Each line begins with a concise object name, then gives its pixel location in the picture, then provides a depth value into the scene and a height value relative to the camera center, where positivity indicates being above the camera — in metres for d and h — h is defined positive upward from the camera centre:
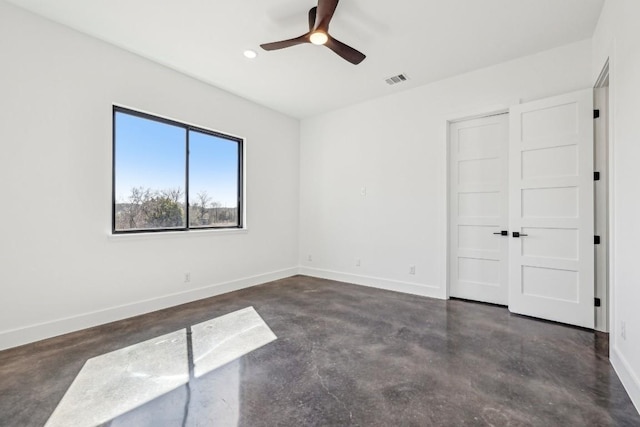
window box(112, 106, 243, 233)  3.34 +0.50
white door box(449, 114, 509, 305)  3.61 +0.08
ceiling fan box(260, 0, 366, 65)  2.28 +1.57
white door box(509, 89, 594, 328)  2.93 +0.07
